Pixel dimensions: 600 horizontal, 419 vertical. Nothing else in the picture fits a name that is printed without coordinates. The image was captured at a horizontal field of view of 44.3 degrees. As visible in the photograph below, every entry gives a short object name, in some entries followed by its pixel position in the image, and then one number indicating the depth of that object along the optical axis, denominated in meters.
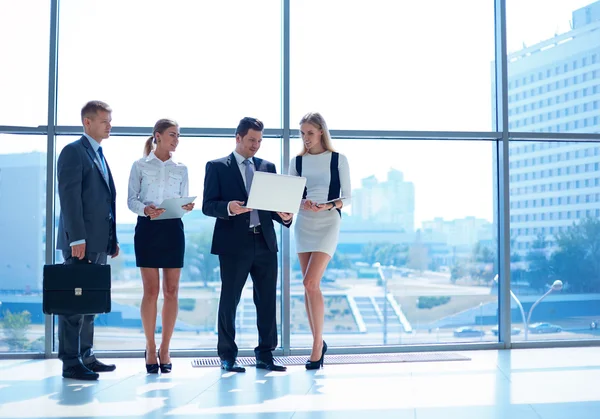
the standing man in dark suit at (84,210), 3.93
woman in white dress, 4.30
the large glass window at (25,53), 4.77
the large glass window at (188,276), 4.82
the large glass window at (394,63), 4.93
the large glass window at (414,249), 5.01
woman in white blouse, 4.11
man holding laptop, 4.21
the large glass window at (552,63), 5.12
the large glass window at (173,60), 4.80
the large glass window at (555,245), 5.14
